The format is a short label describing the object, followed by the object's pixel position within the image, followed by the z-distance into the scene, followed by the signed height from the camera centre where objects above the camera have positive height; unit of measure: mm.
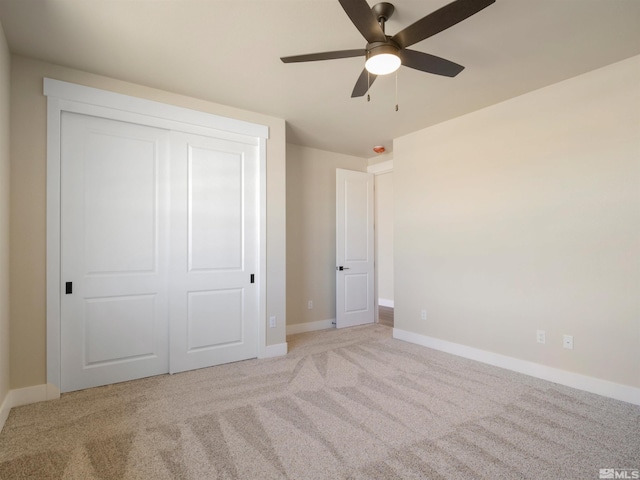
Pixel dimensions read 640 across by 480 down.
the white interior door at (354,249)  4898 -72
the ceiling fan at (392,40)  1604 +1145
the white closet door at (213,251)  3195 -65
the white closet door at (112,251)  2732 -51
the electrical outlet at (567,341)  2830 -847
